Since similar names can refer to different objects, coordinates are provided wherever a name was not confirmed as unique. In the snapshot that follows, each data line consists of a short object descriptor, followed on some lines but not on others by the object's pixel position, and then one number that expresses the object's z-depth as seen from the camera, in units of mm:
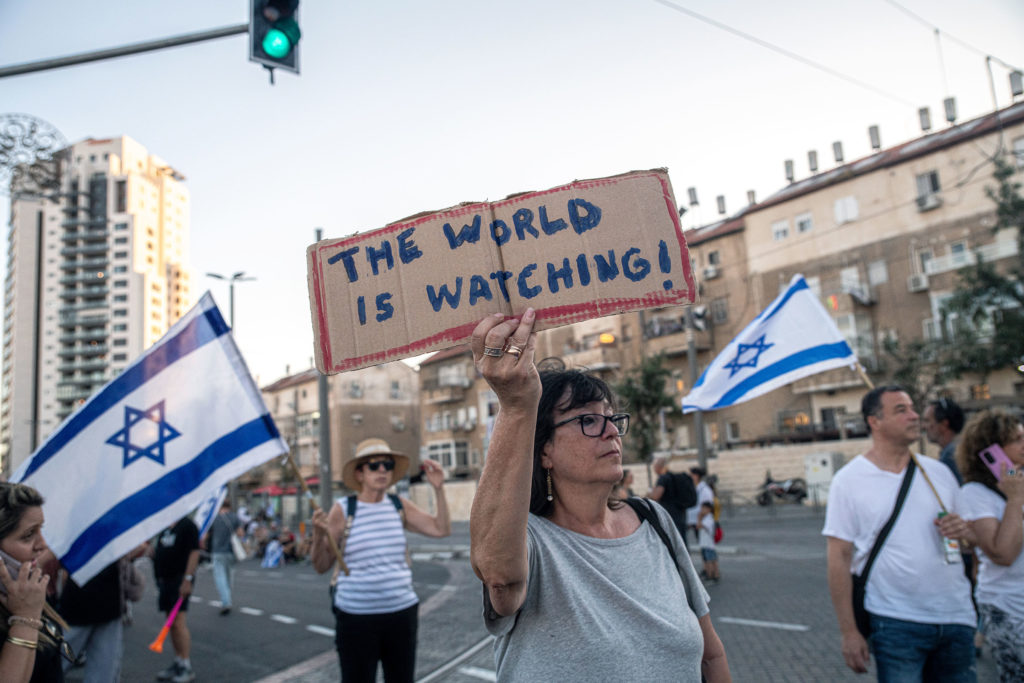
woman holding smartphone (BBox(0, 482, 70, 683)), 2799
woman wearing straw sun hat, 4508
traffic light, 5918
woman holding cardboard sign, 1845
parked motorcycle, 33906
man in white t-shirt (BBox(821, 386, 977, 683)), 3482
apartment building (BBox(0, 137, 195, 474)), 109875
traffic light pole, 6059
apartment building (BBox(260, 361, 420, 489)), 66562
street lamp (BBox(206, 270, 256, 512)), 28406
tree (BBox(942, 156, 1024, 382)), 27469
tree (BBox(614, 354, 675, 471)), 37500
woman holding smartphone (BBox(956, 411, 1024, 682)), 3646
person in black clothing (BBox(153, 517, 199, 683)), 7980
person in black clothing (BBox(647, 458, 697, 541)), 7859
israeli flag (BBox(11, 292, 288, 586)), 4648
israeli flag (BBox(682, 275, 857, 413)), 6496
